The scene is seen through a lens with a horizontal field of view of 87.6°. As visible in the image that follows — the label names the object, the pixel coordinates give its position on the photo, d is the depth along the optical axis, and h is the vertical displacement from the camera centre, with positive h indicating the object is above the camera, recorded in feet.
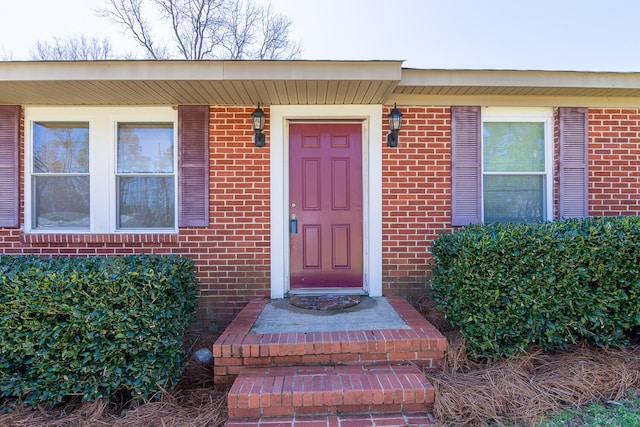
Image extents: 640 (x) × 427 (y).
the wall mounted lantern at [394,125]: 11.89 +3.22
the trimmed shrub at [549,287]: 8.56 -1.88
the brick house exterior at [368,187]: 12.11 +1.12
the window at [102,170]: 12.35 +1.69
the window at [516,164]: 12.66 +1.94
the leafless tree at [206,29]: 32.40 +18.47
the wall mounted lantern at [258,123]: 11.73 +3.25
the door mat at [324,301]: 11.24 -3.05
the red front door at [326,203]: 12.91 +0.46
